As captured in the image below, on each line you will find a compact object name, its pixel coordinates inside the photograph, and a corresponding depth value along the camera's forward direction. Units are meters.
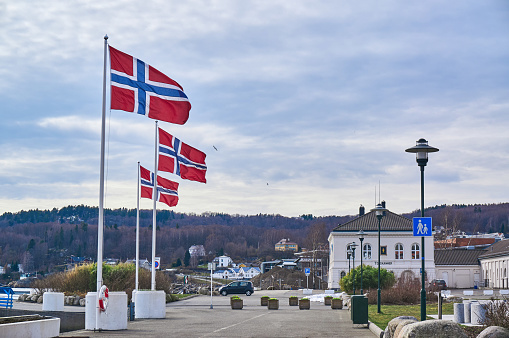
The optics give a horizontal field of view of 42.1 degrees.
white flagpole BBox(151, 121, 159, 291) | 28.38
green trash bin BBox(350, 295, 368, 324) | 24.34
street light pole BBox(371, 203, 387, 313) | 31.52
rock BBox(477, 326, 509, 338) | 13.43
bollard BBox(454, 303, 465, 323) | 24.59
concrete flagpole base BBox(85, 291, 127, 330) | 21.05
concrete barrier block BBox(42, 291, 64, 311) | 32.09
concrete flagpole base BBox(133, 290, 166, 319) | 28.09
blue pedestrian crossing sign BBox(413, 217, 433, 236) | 19.50
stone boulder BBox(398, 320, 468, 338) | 13.47
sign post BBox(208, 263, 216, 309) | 43.06
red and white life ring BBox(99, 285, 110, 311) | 20.52
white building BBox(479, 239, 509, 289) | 82.62
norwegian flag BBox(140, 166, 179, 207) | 31.23
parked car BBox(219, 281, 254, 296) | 65.75
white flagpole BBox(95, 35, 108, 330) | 20.20
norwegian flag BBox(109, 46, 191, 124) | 20.44
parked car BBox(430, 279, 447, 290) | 72.81
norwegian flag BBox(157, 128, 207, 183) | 28.83
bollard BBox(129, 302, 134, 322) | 26.72
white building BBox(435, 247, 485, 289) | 93.44
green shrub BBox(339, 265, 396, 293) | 52.25
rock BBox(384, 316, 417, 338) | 17.23
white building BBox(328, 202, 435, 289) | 85.38
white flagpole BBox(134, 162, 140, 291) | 32.28
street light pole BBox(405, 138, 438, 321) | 19.31
